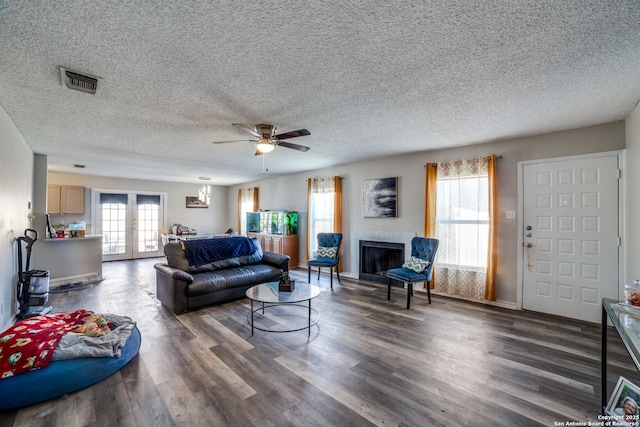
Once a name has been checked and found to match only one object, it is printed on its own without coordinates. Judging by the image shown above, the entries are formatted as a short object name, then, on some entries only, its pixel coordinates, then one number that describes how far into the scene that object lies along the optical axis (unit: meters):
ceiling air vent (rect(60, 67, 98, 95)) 2.11
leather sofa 3.66
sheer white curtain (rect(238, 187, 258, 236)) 8.43
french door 7.68
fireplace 5.04
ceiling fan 3.20
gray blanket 2.22
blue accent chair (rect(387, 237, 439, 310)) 3.86
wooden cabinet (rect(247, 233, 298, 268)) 6.70
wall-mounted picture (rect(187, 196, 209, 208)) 9.20
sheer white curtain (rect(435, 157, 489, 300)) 4.09
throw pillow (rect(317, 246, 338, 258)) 5.26
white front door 3.23
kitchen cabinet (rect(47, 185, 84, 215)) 6.72
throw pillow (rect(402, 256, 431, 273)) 4.03
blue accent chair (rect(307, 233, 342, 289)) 4.97
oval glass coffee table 3.02
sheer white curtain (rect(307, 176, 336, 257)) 6.13
